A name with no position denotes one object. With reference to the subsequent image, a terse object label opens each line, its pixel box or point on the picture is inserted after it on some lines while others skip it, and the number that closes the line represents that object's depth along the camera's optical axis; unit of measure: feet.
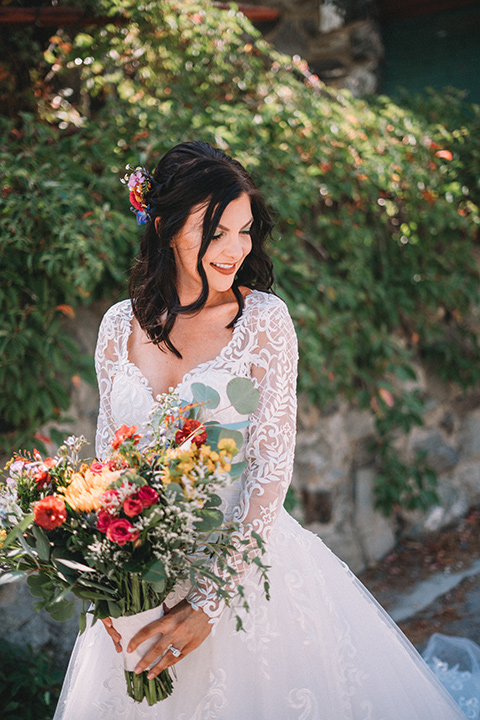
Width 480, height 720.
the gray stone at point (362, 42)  17.24
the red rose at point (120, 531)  4.43
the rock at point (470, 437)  15.72
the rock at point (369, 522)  13.55
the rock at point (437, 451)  14.85
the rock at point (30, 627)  9.11
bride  5.60
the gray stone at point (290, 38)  17.26
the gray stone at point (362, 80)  17.28
